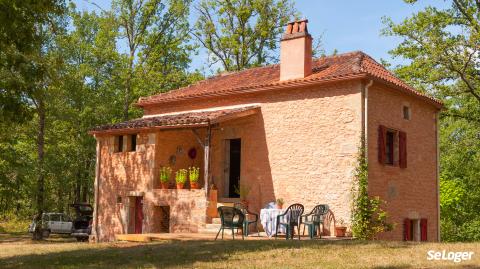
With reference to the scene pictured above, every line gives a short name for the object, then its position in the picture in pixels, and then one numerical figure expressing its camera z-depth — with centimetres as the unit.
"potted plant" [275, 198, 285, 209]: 1523
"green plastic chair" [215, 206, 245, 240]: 1184
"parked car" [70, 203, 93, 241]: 2417
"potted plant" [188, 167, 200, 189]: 1589
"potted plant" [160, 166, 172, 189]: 1664
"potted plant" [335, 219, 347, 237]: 1379
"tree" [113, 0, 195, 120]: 2972
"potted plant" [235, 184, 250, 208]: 1608
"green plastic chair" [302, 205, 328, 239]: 1320
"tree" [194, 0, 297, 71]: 3105
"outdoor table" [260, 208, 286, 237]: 1378
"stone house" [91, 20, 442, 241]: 1465
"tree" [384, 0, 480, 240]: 2084
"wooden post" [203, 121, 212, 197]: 1510
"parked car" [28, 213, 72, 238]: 2538
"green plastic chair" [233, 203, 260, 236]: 1384
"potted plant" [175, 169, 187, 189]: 1625
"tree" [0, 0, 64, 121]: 984
